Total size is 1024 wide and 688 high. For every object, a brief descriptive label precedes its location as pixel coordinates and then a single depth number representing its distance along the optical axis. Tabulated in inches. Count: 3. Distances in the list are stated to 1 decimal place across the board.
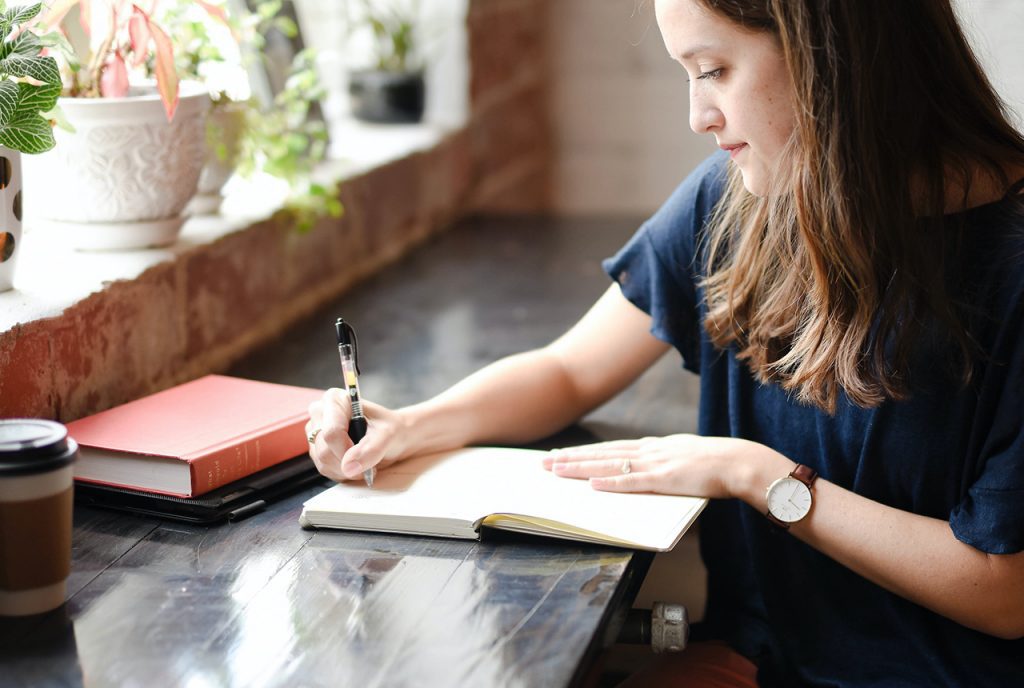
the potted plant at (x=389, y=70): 105.1
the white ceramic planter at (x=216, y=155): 68.7
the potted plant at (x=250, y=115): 61.8
